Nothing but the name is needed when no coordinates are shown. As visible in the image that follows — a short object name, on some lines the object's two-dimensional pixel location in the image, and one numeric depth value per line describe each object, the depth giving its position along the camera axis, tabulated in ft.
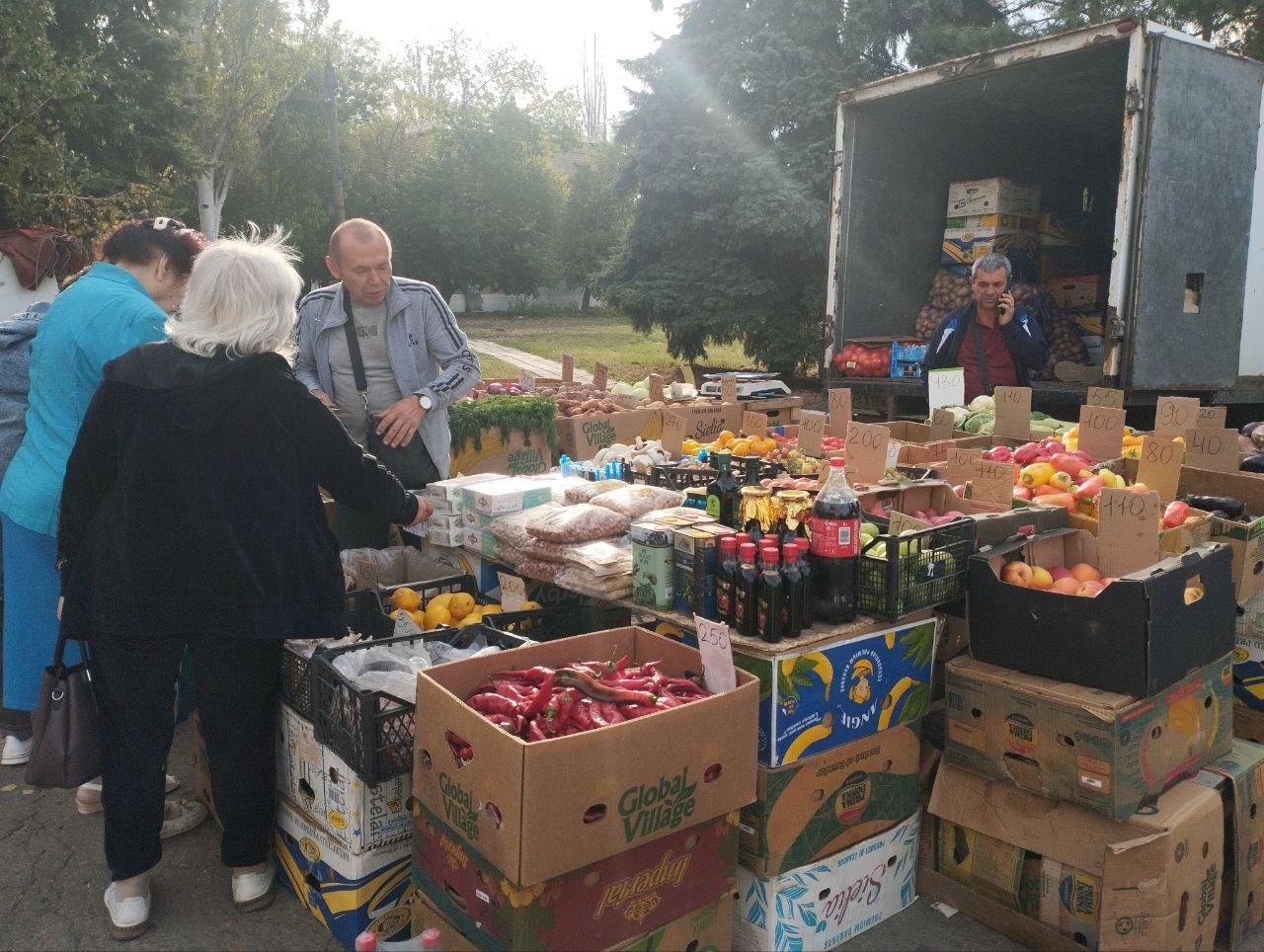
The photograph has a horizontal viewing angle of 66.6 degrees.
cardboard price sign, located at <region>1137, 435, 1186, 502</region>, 13.30
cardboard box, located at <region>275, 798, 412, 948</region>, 8.97
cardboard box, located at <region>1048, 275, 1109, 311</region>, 31.76
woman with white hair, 8.50
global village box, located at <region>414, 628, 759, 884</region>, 6.74
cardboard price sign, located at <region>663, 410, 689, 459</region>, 16.69
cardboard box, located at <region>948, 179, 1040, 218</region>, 32.27
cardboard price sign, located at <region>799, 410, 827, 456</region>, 15.79
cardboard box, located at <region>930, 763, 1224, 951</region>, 8.36
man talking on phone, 19.34
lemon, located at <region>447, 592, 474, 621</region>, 12.30
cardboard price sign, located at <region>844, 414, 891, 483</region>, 13.15
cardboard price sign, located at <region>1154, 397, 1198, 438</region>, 14.60
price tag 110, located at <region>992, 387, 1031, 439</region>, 16.98
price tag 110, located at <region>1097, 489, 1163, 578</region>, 10.57
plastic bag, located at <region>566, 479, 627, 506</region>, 12.73
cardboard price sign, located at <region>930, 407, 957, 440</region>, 17.20
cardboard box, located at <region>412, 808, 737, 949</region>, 7.06
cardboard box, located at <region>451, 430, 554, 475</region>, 20.93
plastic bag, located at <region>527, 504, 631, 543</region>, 11.22
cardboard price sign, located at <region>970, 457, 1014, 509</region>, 11.73
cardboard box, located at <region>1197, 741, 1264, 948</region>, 9.34
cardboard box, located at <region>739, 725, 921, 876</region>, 8.66
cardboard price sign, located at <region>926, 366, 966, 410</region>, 18.66
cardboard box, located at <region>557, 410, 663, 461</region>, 22.35
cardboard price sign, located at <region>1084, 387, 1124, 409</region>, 17.19
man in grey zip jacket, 14.56
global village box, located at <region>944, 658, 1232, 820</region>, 8.42
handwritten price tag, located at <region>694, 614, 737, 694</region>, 8.21
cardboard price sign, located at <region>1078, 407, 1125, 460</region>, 15.06
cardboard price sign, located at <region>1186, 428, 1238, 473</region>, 14.47
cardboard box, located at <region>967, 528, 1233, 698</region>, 8.56
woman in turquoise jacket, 10.37
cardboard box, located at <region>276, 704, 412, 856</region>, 8.85
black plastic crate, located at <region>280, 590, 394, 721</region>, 9.67
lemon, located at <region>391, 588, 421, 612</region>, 12.26
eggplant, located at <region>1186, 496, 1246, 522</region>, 12.91
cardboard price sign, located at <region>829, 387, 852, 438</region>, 17.57
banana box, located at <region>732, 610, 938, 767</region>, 8.53
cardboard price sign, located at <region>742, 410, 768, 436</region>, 17.34
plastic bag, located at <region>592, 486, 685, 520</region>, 11.94
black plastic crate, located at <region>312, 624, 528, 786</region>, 8.48
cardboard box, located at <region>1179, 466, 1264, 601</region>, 11.69
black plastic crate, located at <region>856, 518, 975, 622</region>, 9.16
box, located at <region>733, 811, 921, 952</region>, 8.81
